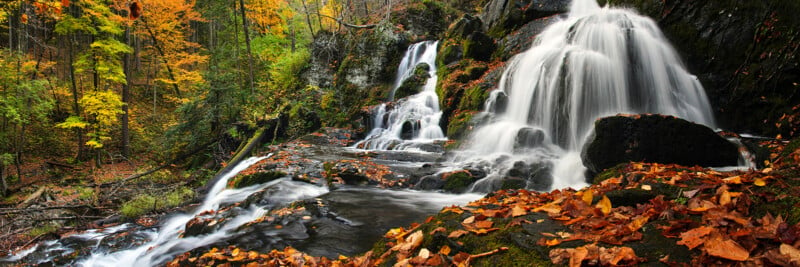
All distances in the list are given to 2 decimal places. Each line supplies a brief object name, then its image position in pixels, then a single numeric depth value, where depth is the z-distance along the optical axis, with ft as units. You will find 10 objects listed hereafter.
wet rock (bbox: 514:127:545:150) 28.84
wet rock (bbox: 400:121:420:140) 43.16
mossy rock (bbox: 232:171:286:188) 26.14
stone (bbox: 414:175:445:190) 24.17
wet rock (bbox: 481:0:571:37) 47.75
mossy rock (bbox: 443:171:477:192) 23.31
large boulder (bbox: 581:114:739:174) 20.36
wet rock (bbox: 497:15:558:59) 44.55
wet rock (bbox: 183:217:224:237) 16.40
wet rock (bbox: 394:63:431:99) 52.38
